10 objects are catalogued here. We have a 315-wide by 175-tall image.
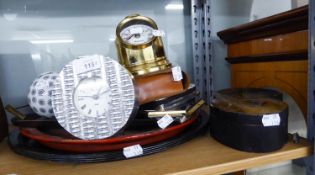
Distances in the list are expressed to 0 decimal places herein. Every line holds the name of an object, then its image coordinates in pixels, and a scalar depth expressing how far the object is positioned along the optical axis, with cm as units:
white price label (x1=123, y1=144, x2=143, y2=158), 39
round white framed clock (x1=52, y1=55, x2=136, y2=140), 38
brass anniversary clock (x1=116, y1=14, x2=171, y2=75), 52
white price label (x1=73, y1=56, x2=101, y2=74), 38
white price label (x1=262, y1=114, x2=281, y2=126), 37
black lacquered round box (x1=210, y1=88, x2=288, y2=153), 37
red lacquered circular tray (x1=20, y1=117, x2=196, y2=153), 38
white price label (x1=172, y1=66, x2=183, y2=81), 48
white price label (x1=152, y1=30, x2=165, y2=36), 53
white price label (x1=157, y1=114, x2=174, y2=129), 42
